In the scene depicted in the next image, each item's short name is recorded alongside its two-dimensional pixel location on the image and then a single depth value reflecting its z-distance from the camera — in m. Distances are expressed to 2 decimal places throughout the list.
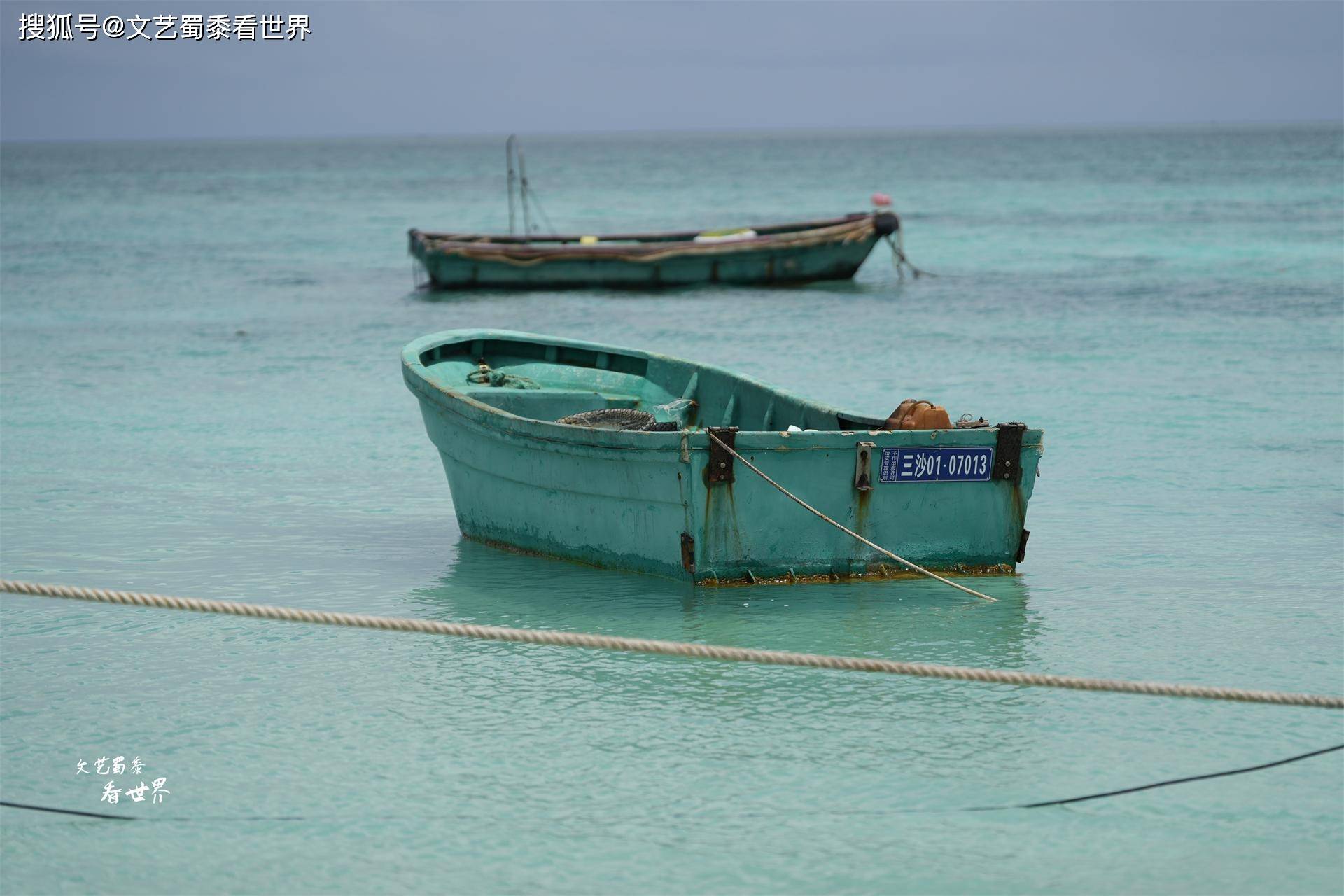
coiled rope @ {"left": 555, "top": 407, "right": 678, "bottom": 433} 18.98
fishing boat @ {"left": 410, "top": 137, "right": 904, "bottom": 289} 58.62
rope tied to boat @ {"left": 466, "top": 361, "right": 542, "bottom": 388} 22.77
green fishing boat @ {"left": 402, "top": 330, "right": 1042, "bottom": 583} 16.09
